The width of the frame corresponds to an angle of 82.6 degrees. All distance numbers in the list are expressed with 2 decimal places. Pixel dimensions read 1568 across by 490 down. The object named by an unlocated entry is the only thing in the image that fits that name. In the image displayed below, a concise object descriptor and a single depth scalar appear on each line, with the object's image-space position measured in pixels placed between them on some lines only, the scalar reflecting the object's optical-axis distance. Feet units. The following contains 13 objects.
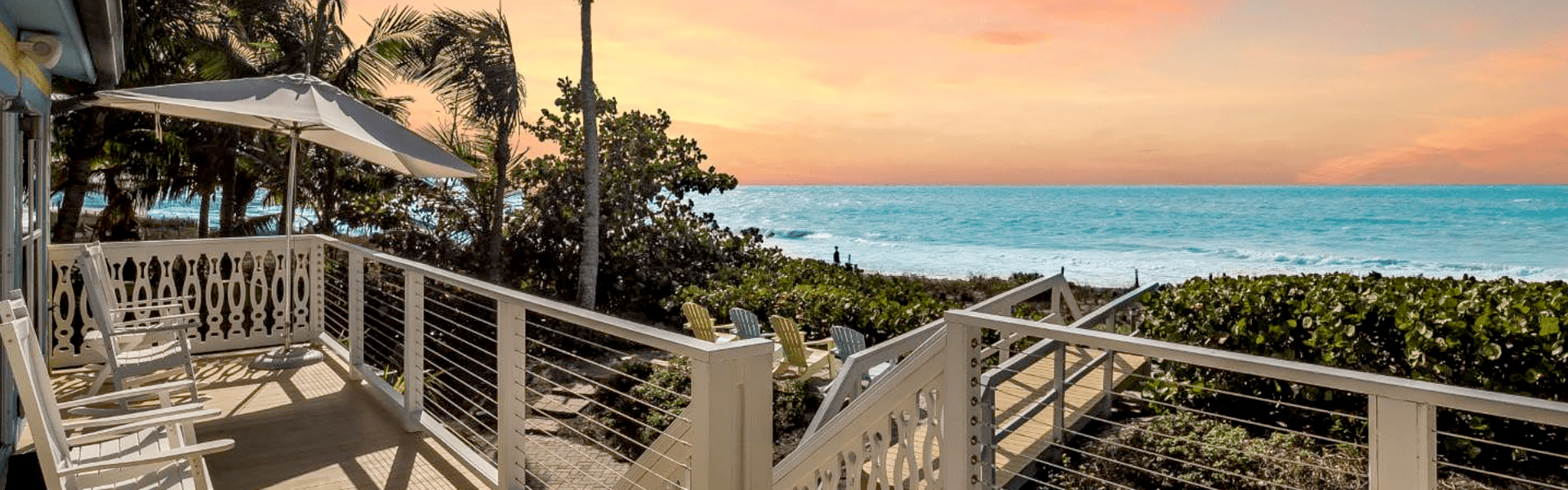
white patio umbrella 18.38
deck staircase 11.03
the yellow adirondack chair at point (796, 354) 33.60
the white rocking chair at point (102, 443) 7.79
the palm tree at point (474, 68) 47.80
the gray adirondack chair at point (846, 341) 33.68
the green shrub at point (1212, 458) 19.22
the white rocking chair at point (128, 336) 15.21
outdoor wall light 15.93
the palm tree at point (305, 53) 48.21
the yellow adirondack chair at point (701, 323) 35.91
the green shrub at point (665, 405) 30.40
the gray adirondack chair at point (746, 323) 36.32
